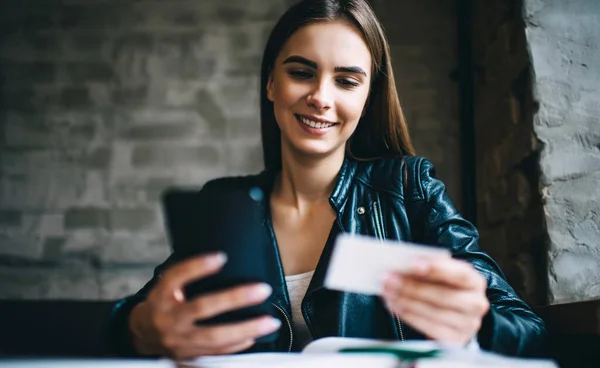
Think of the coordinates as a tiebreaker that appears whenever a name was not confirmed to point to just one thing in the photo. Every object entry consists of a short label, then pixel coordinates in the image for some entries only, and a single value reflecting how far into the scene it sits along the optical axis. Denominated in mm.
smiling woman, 946
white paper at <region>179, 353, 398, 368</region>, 598
